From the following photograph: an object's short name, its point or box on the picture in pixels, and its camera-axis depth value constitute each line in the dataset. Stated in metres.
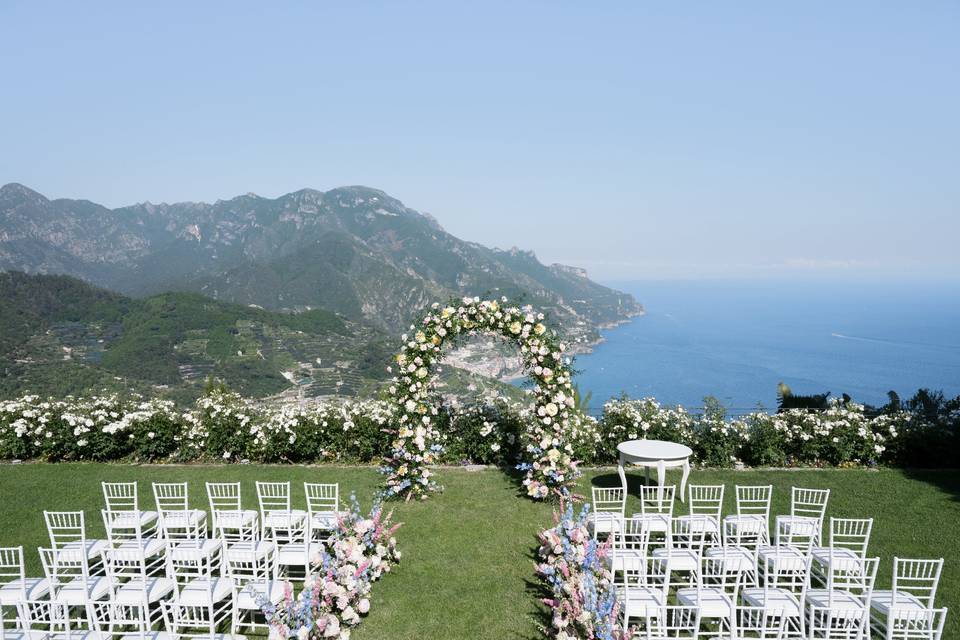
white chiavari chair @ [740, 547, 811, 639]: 4.83
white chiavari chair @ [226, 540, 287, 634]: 5.09
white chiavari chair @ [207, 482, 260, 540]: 6.16
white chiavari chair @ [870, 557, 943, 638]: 4.76
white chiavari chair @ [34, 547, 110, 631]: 5.02
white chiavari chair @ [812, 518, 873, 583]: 5.74
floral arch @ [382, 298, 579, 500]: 9.02
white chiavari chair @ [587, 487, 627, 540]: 6.35
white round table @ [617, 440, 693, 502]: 8.42
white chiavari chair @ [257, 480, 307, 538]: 6.53
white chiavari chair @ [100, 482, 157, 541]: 6.42
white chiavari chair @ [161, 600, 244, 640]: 4.57
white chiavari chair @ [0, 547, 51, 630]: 5.21
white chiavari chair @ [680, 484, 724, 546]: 6.56
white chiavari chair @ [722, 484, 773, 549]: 6.47
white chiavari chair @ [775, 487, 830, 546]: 6.30
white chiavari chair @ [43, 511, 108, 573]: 6.02
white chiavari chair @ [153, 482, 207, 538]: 6.75
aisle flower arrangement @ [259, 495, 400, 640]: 4.53
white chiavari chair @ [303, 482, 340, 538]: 6.41
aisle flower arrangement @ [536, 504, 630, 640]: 4.23
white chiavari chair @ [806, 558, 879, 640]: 4.52
